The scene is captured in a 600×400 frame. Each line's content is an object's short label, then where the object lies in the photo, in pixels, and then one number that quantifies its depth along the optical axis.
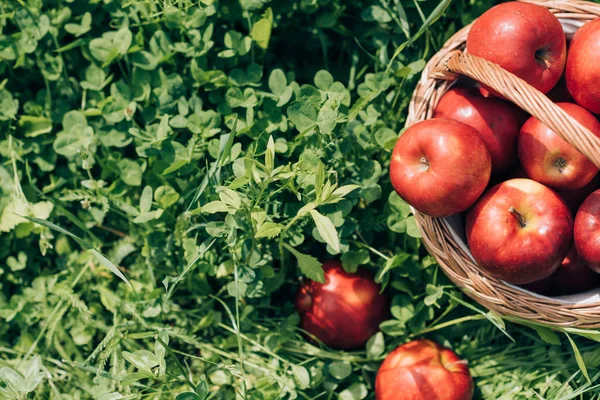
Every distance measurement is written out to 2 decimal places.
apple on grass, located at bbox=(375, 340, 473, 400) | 1.16
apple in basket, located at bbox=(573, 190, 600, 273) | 1.09
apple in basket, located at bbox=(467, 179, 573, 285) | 1.09
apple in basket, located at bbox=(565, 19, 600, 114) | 1.10
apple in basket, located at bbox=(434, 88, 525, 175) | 1.13
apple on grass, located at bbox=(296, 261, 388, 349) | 1.20
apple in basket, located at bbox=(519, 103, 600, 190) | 1.10
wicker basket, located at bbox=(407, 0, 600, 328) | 1.06
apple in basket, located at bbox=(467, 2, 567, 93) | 1.11
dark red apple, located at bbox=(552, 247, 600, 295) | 1.14
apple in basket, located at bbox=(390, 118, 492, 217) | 1.09
